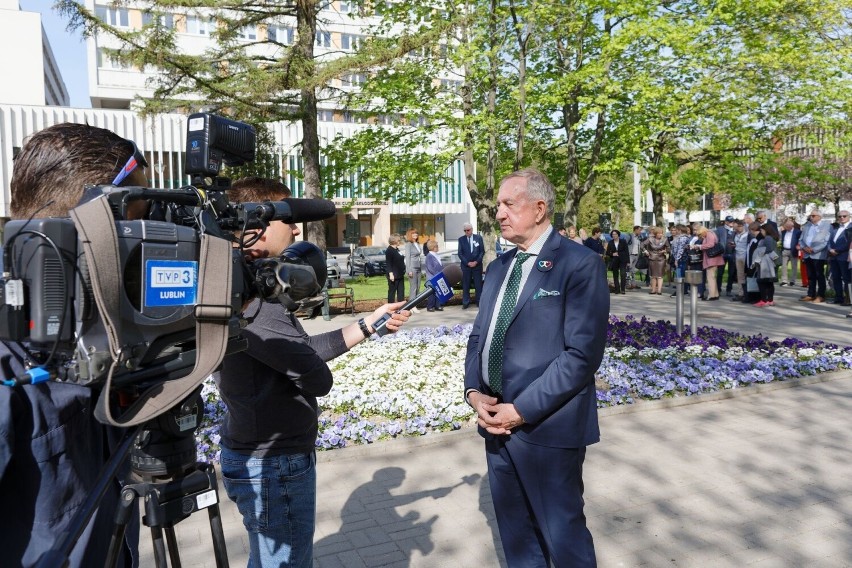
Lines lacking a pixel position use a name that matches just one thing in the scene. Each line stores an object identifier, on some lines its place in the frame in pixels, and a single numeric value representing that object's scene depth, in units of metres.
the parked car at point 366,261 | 32.12
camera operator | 1.48
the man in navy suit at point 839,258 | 15.62
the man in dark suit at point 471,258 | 17.34
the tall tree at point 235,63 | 12.55
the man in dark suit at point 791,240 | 19.65
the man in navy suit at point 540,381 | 2.97
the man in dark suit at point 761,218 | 17.60
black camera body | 1.30
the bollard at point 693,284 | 10.70
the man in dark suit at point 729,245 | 19.31
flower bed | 6.45
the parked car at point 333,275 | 19.91
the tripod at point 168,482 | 1.69
